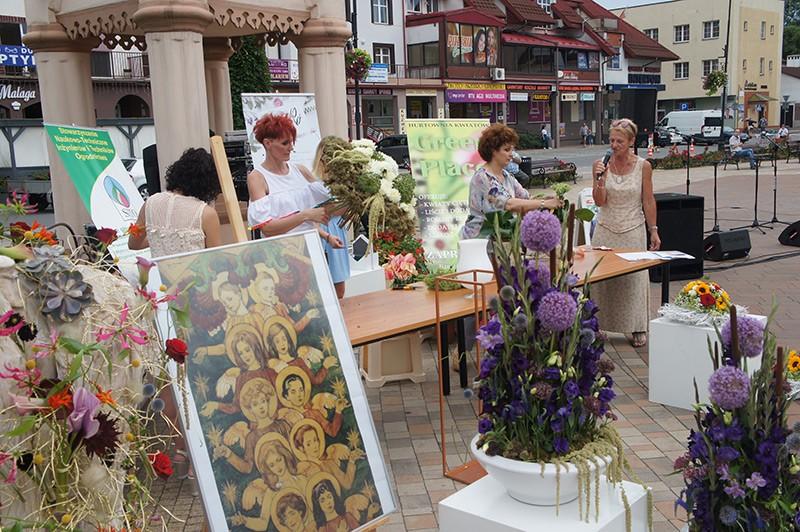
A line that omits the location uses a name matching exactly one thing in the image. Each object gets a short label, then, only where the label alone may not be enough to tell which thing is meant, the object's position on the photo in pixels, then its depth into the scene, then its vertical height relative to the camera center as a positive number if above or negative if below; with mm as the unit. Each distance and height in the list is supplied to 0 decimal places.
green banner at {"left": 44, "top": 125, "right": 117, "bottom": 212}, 5695 -93
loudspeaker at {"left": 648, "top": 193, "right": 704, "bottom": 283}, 7586 -1025
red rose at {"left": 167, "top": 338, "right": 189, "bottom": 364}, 1748 -466
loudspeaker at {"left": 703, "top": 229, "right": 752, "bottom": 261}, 8742 -1426
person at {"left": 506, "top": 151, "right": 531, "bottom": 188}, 5779 -370
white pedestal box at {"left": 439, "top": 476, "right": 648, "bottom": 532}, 2285 -1149
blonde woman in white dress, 5476 -735
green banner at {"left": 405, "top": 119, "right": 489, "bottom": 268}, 6934 -436
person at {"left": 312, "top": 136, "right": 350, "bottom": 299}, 4477 -753
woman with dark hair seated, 3750 -347
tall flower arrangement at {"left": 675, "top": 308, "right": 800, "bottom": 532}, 2086 -888
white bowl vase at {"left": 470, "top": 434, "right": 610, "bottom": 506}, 2248 -1020
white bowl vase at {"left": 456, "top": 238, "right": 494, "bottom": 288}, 4047 -657
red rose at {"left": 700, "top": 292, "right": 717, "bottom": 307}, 4328 -992
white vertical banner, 7453 +174
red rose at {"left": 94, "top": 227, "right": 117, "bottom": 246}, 2057 -248
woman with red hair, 4109 -300
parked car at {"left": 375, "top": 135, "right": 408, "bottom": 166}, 22422 -556
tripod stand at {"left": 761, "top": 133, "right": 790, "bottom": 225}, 10862 -1438
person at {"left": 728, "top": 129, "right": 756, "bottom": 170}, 17188 -840
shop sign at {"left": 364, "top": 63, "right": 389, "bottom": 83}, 34125 +2362
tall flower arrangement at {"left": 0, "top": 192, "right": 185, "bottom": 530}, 1517 -498
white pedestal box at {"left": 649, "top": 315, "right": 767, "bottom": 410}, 4414 -1365
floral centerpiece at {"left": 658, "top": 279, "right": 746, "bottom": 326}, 4352 -1042
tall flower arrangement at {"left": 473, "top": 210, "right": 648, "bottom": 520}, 2250 -722
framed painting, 2389 -822
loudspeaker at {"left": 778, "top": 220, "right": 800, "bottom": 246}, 9617 -1480
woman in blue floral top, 4633 -339
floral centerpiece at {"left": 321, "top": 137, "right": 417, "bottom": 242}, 3711 -277
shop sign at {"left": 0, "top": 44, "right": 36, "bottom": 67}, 23312 +2546
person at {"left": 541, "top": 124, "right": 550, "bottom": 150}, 40344 -743
